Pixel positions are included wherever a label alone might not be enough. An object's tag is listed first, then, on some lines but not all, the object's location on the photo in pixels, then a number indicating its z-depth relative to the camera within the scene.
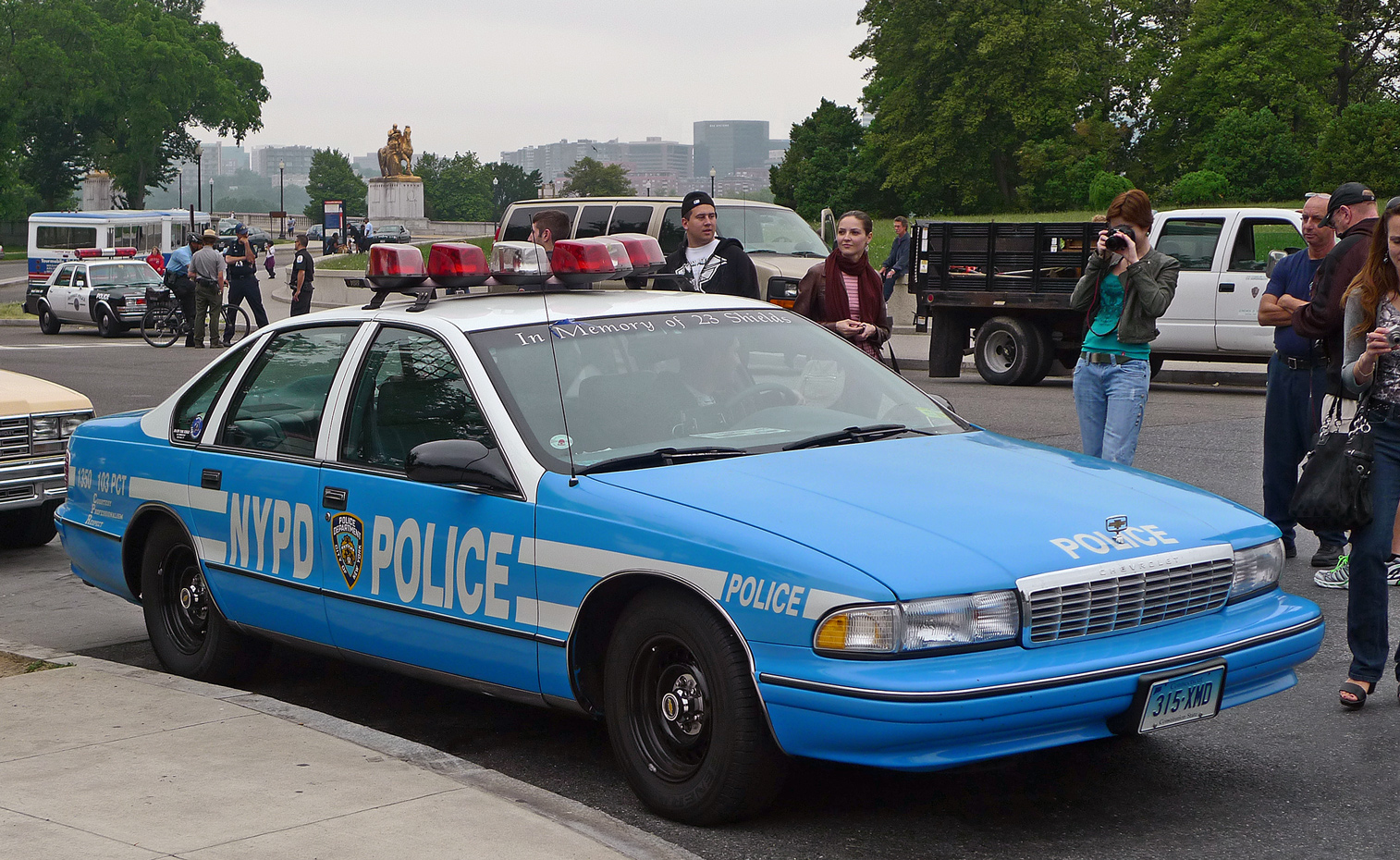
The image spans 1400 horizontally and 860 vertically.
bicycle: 25.08
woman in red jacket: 7.77
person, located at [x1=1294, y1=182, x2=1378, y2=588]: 6.64
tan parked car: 8.48
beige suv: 16.64
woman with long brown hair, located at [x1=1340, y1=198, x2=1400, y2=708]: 5.02
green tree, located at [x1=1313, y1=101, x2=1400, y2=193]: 55.44
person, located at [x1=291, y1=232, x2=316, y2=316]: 23.72
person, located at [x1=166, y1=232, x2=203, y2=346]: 25.17
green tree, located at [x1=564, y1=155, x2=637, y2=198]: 135.75
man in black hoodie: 7.84
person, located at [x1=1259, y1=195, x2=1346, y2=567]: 7.36
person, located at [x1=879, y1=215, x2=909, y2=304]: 23.02
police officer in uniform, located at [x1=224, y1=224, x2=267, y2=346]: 23.20
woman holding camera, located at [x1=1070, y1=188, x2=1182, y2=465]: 7.25
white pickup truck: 15.51
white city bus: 50.28
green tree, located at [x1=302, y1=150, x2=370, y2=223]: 145.75
